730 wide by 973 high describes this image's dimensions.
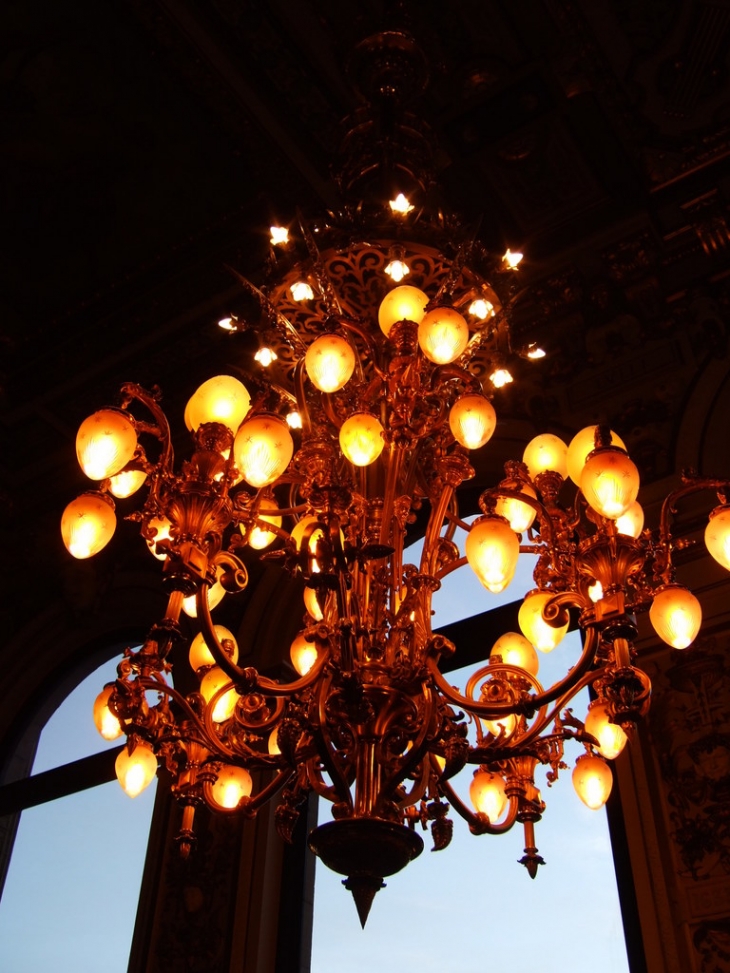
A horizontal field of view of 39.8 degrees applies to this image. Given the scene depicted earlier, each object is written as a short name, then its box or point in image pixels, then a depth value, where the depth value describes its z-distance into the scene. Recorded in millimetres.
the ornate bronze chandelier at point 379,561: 2777
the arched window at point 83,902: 5547
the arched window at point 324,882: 4727
